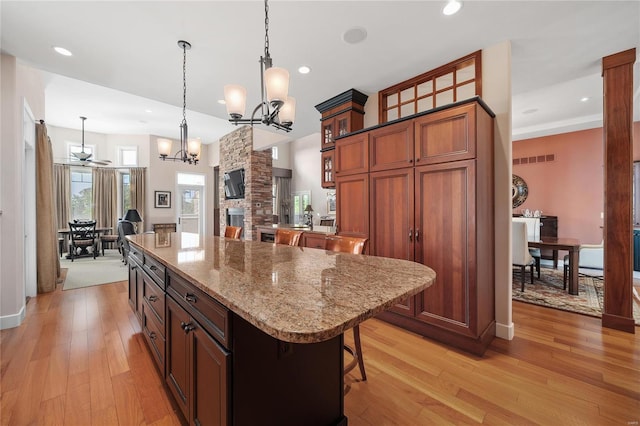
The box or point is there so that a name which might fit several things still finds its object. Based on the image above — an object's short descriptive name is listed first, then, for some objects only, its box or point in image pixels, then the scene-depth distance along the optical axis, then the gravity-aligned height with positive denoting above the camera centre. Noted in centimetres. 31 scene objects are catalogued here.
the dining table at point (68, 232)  579 -49
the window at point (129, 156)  764 +166
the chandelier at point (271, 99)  176 +86
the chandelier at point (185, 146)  317 +85
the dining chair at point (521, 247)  369 -52
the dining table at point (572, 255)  355 -62
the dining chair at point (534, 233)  435 -40
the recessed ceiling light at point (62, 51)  254 +160
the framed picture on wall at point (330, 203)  870 +29
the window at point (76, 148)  698 +176
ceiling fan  579 +127
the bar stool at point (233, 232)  319 -25
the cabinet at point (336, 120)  352 +130
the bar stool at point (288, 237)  252 -26
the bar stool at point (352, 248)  179 -28
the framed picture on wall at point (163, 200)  775 +37
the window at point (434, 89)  266 +143
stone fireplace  603 +72
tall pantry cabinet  216 -2
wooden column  250 +22
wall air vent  565 +114
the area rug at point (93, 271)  430 -112
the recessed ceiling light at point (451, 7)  197 +157
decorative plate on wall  593 +47
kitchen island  80 -44
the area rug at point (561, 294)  310 -115
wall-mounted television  636 +71
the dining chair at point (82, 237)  598 -58
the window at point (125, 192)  756 +59
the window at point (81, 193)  711 +54
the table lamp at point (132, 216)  655 -10
